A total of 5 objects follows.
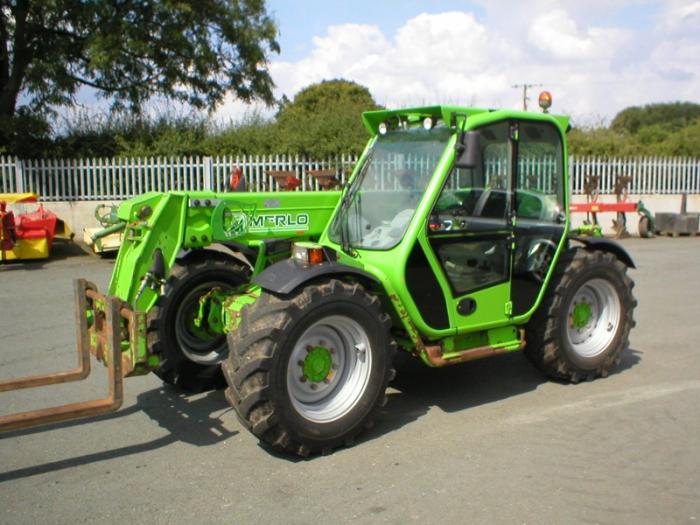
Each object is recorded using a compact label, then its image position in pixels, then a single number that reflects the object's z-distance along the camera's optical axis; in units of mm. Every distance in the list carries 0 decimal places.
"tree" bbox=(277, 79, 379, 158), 18312
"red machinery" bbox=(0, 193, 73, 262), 12578
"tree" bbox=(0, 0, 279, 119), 18625
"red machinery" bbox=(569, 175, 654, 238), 18172
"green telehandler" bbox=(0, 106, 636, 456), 4262
